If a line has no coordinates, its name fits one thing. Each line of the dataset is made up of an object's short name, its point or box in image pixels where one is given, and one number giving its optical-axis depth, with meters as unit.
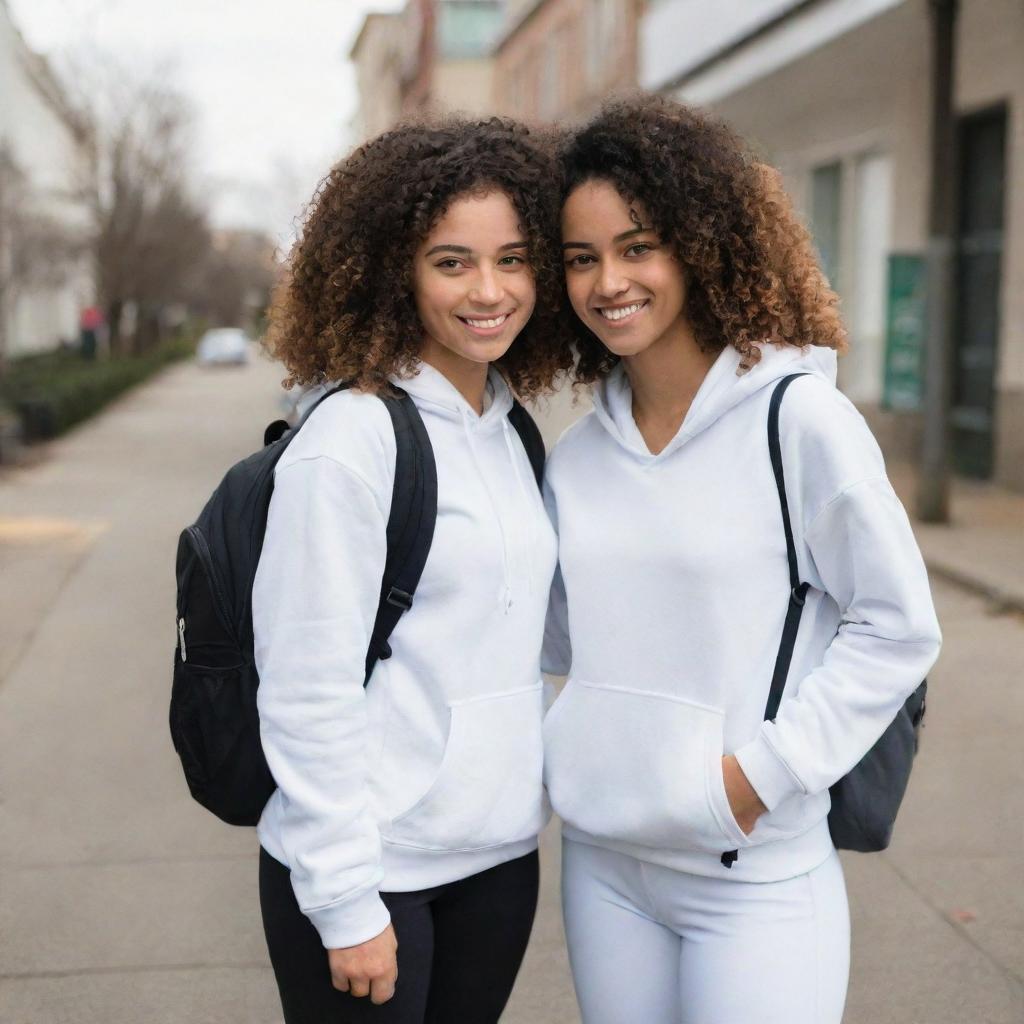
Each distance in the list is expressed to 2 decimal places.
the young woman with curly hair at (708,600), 1.99
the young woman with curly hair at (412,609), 1.94
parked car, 52.19
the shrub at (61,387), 19.47
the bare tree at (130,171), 32.16
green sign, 10.91
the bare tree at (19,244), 23.66
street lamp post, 10.41
